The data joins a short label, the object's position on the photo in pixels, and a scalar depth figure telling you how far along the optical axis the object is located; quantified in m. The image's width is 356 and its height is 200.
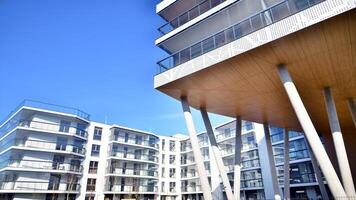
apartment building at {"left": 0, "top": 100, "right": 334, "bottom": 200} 28.84
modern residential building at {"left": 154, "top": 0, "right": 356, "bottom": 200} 9.56
